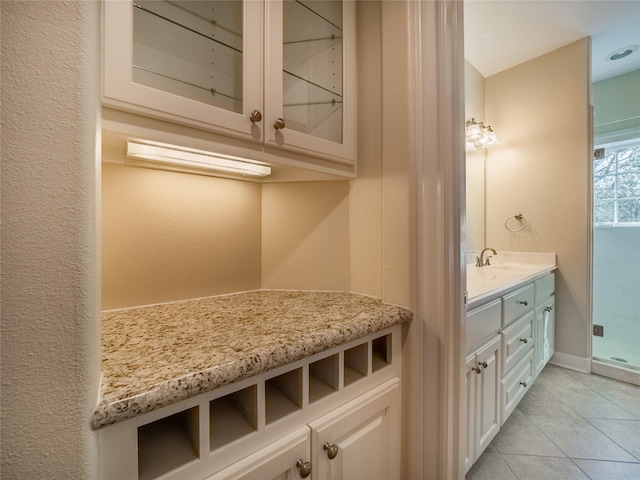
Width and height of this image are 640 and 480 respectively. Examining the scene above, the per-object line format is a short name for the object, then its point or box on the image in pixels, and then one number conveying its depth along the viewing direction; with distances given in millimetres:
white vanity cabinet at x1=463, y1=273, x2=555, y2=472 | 1102
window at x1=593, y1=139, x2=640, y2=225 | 2230
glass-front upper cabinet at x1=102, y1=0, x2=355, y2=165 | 601
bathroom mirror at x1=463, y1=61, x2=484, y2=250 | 2340
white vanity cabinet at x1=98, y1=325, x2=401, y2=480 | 466
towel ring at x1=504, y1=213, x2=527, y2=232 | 2369
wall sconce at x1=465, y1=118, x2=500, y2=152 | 2230
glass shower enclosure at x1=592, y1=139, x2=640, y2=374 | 2217
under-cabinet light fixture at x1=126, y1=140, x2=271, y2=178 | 717
